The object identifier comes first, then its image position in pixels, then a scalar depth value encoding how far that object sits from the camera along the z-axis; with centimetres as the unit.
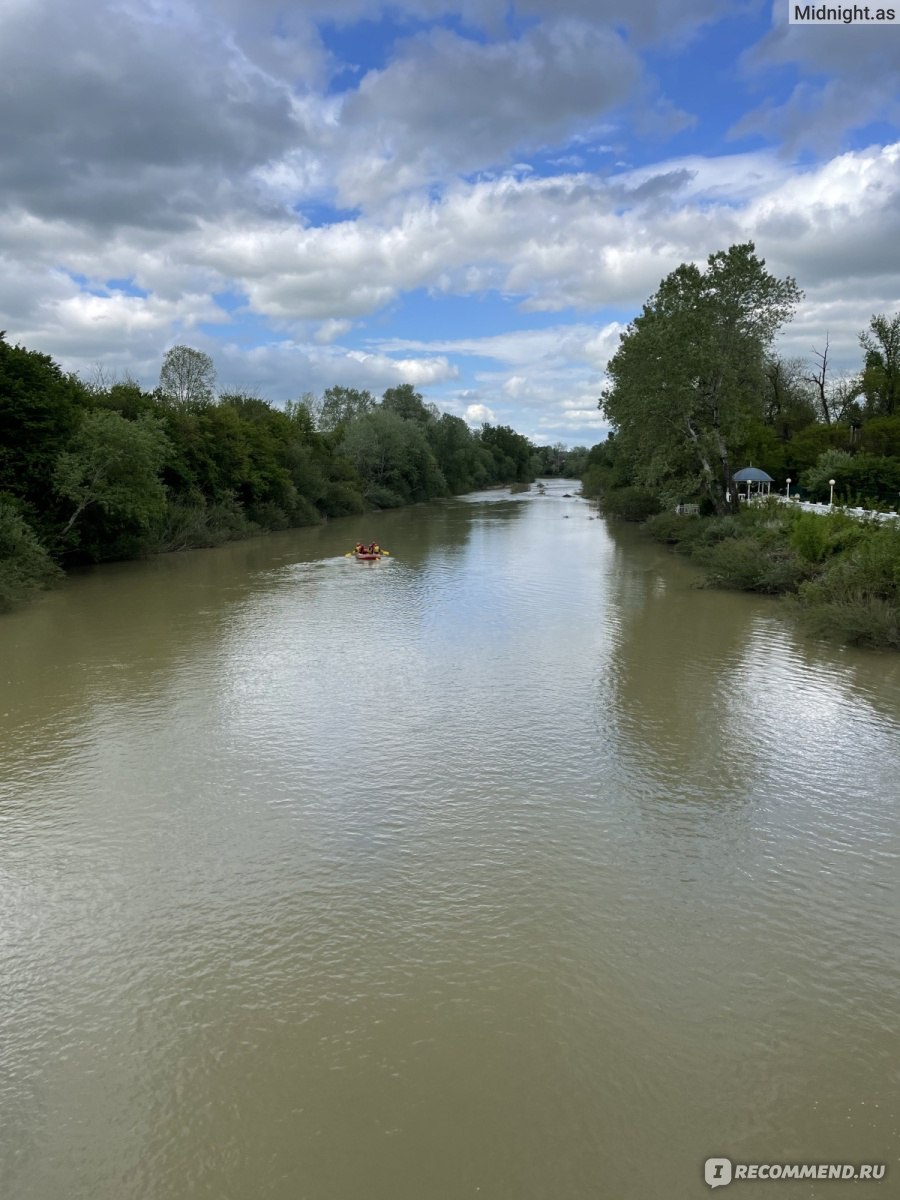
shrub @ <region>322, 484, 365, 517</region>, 5401
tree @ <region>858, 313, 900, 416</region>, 4941
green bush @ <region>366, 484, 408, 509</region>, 6281
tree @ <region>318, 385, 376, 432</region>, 8900
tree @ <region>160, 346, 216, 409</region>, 5669
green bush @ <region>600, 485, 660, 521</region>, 4906
